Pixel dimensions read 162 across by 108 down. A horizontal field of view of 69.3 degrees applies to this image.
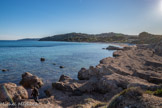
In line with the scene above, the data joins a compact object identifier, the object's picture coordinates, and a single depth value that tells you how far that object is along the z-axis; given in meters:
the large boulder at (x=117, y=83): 14.83
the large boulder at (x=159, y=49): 44.21
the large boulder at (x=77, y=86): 16.41
